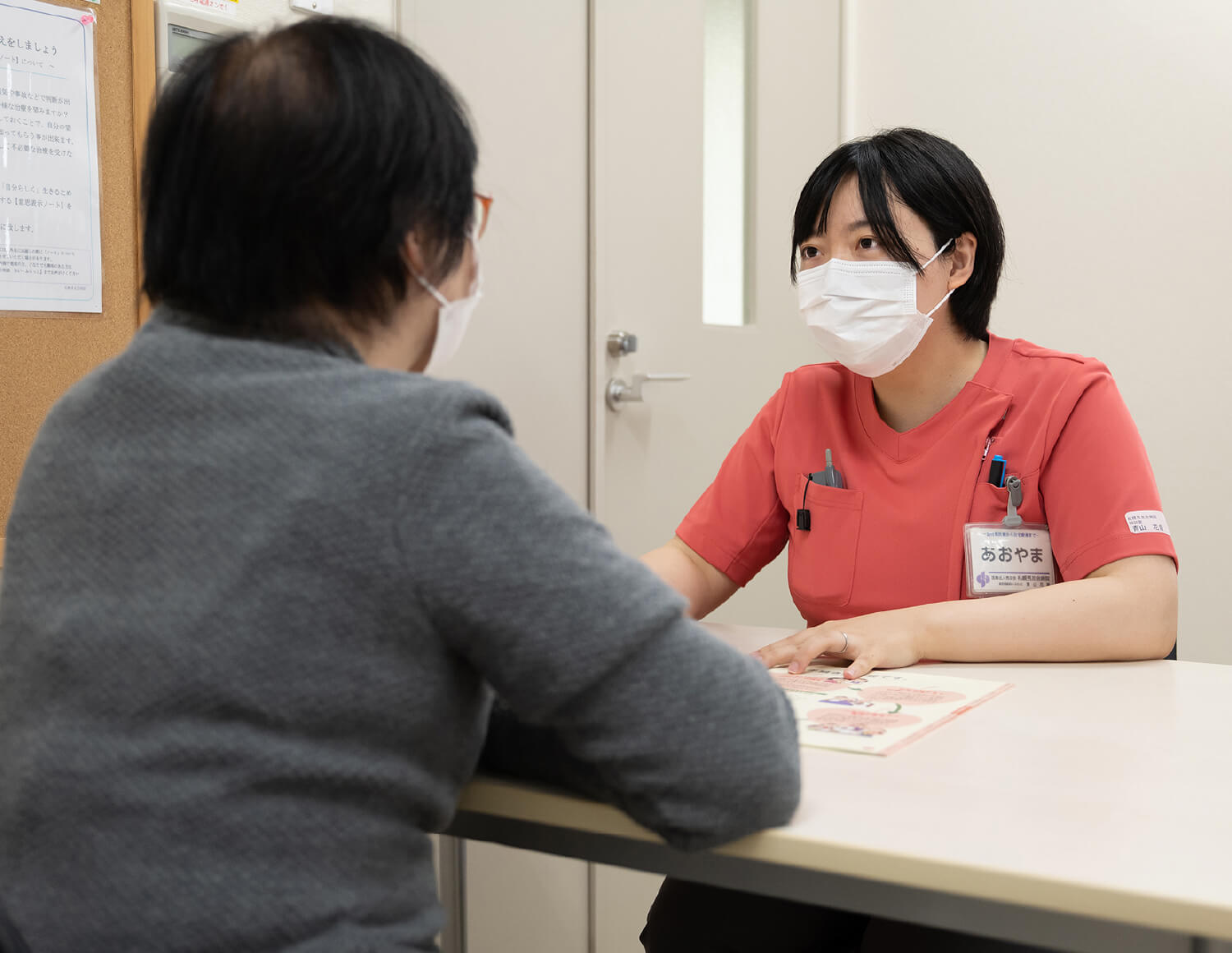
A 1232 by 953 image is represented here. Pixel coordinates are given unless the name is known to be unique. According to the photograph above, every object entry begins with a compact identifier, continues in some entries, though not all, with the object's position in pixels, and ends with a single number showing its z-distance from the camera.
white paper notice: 1.22
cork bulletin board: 1.26
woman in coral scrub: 1.23
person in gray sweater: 0.60
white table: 0.64
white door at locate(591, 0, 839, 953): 2.25
